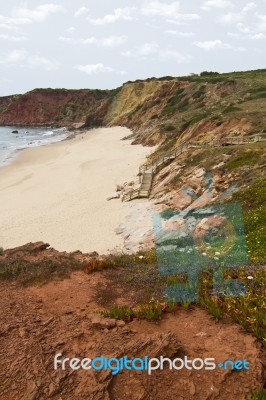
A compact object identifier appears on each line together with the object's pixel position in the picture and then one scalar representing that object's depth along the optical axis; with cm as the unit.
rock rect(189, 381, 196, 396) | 536
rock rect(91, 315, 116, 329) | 691
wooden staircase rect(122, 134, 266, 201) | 2314
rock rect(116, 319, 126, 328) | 694
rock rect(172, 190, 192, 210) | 1833
